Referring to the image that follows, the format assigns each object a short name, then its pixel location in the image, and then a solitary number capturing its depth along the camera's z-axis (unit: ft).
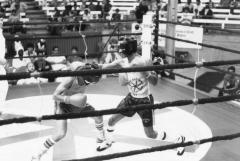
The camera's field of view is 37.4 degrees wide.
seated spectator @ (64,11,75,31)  38.40
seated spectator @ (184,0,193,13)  44.77
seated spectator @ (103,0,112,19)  45.41
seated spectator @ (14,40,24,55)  30.62
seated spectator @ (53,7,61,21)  41.02
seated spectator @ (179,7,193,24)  40.55
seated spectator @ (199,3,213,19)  43.77
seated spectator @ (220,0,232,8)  49.00
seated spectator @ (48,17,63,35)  27.14
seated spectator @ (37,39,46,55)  30.04
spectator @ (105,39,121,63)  26.91
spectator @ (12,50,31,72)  22.72
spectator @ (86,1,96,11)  45.34
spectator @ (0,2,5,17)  40.72
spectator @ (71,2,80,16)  42.02
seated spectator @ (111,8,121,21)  41.64
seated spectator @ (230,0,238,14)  44.88
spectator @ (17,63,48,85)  21.26
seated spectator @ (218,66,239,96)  20.65
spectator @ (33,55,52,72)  22.47
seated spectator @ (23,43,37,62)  26.86
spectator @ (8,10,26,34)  33.06
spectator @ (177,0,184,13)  47.01
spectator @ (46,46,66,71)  25.30
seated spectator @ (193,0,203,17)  44.91
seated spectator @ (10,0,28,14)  41.20
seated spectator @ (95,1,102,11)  45.40
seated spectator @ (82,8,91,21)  41.39
